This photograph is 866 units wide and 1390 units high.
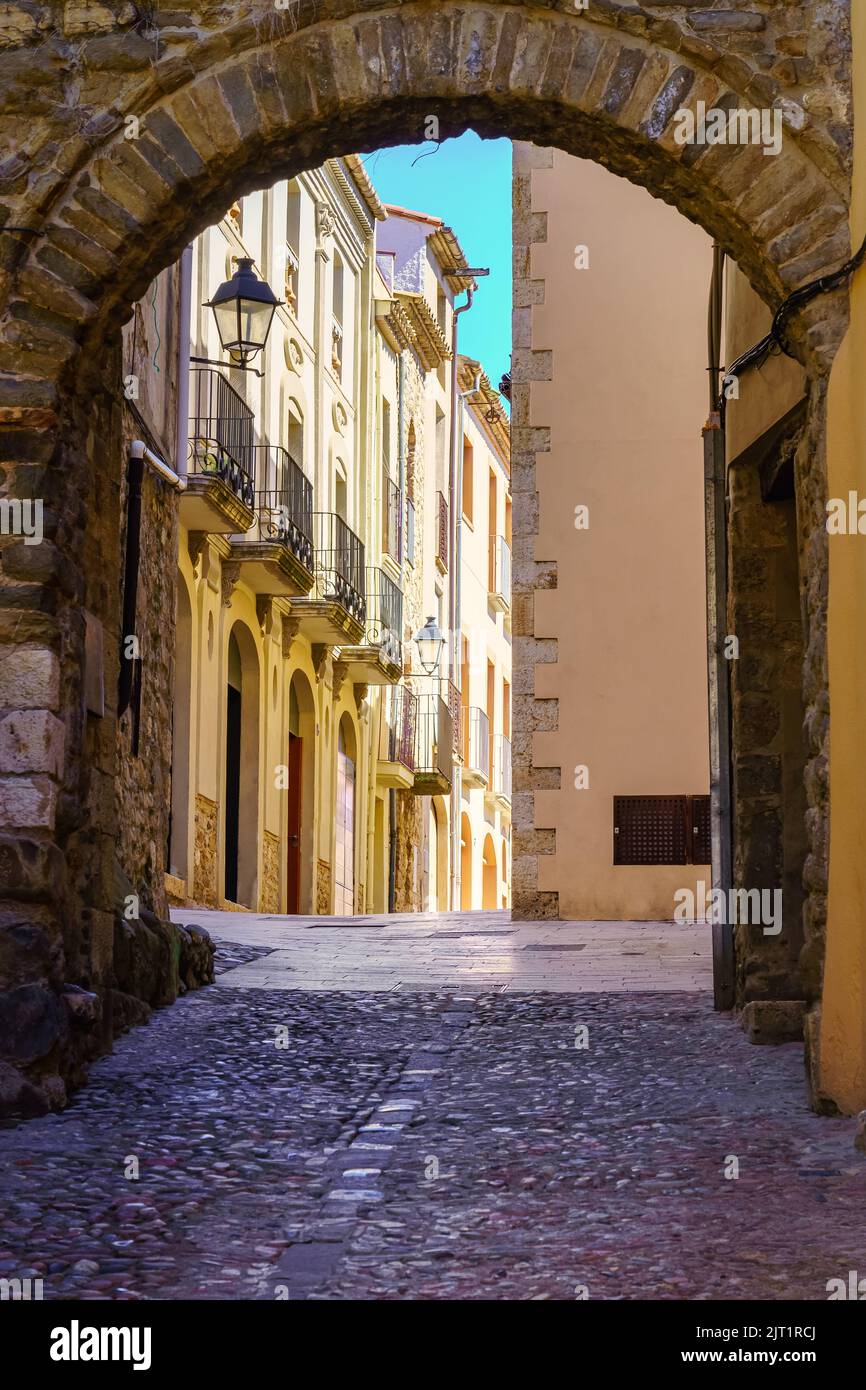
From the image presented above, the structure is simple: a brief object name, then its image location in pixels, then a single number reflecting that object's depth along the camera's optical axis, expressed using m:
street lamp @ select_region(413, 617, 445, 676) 28.53
